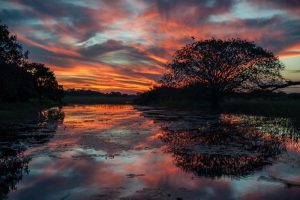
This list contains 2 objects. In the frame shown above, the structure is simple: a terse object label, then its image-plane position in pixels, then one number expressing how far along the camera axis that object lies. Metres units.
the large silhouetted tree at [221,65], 39.44
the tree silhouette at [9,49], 28.34
